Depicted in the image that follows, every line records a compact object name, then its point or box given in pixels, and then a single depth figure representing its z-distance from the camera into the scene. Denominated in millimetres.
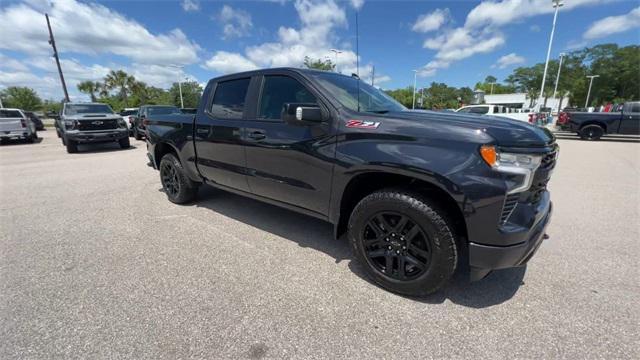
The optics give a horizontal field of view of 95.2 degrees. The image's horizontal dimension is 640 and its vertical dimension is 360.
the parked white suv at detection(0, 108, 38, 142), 12648
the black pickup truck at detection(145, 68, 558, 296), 1938
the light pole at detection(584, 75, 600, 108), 46838
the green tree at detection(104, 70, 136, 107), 57094
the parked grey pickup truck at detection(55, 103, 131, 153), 10031
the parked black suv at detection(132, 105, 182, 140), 13672
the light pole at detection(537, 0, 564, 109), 21672
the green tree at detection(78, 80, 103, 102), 58844
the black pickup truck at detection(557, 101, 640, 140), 12375
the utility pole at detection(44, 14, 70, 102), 22031
